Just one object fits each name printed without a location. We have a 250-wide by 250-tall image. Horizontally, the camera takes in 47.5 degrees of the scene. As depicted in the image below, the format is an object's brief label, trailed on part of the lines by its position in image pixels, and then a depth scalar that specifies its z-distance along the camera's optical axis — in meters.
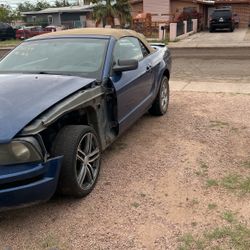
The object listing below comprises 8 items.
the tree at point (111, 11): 19.33
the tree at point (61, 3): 61.03
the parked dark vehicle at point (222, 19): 21.82
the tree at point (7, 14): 32.23
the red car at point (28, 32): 23.66
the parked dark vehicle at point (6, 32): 23.97
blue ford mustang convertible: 2.23
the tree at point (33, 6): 60.62
